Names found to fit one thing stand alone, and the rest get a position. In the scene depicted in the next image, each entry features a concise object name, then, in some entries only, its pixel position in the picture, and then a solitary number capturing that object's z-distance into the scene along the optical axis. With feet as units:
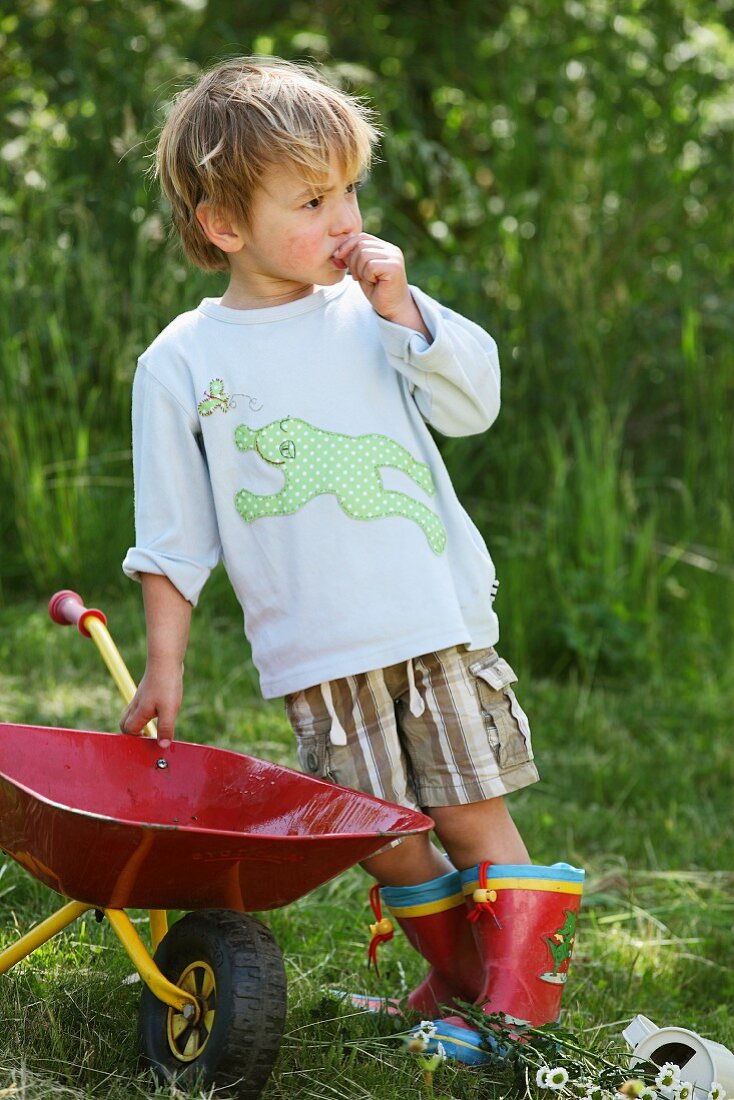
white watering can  11.69
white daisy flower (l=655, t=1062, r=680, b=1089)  11.52
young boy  12.03
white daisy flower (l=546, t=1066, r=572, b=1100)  11.50
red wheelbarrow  11.34
